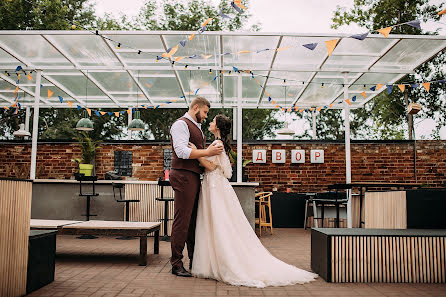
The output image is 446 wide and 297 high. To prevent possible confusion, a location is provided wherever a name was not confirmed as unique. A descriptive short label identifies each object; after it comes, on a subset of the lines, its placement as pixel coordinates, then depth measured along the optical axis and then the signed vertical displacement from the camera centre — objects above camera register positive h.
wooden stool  8.05 -0.86
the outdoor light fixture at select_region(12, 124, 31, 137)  9.96 +1.05
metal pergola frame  6.83 +2.25
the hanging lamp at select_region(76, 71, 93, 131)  9.03 +1.14
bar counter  7.84 -0.50
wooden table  4.50 -0.59
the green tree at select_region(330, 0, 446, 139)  13.82 +5.20
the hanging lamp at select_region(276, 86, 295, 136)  9.75 +1.13
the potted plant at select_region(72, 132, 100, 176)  10.13 +0.64
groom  3.86 -0.02
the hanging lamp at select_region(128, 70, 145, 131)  9.07 +1.15
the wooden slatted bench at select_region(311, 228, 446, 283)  3.60 -0.69
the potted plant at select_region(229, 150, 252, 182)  9.01 +0.27
